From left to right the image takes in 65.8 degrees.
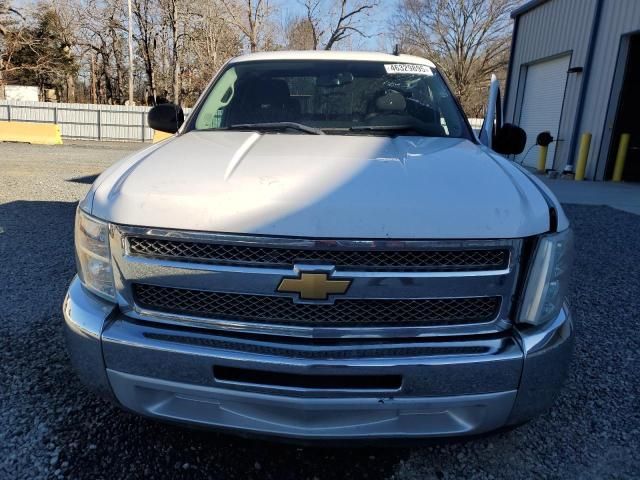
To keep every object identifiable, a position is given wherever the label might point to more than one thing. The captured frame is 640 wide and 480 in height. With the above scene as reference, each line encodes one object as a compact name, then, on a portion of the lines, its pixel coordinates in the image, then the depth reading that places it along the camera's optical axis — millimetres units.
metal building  11406
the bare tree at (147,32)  35469
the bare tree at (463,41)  36219
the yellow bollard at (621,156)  11555
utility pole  31188
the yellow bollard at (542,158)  14157
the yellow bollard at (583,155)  12234
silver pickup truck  1671
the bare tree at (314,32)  30703
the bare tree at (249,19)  29797
